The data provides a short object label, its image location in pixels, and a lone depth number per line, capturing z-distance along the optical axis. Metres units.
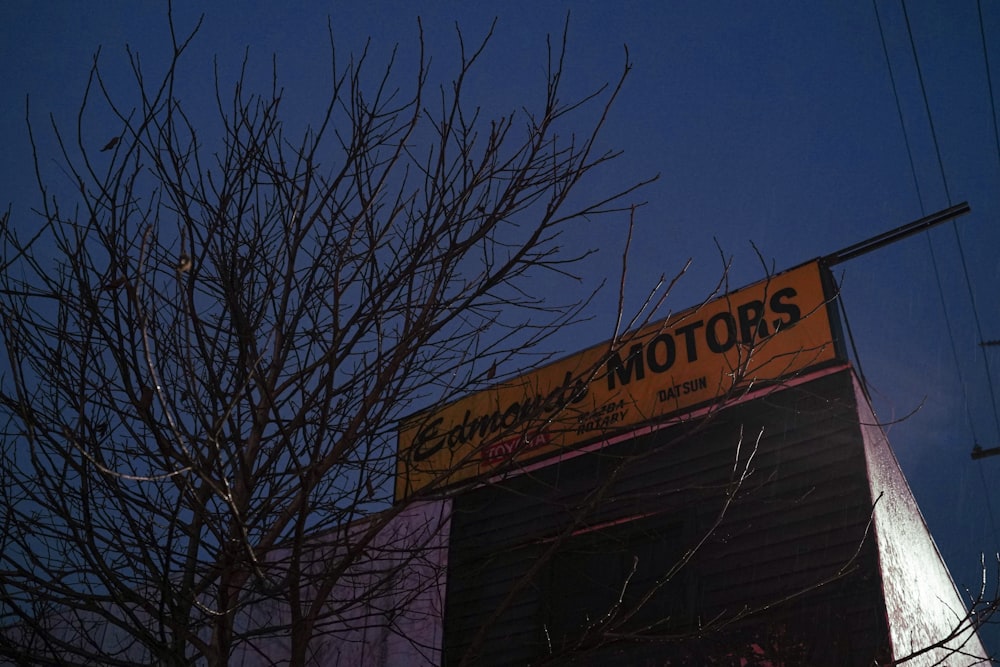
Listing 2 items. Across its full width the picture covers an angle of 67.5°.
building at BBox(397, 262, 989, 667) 6.12
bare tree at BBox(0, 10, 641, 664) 3.00
